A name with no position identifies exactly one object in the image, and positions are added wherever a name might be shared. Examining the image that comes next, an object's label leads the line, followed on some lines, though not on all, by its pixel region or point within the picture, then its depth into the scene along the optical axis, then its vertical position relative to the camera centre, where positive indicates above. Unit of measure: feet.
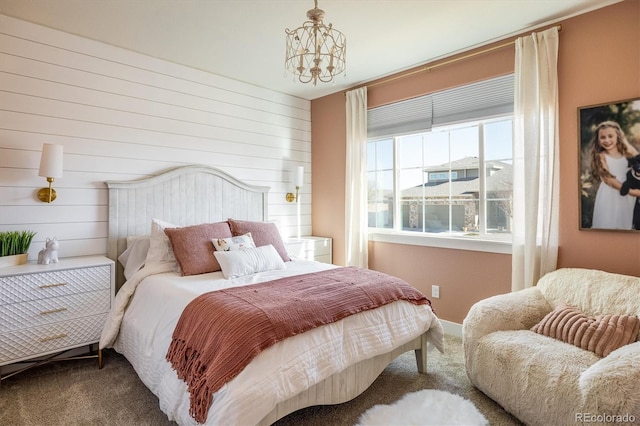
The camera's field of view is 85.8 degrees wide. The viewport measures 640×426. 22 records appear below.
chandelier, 5.93 +3.30
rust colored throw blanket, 4.92 -1.77
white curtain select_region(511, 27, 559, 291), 8.33 +1.28
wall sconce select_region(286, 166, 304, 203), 13.44 +1.33
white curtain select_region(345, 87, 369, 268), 12.41 +1.12
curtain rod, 9.24 +4.50
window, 9.83 +1.11
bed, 4.99 -2.28
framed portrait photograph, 7.38 +1.00
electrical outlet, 10.77 -2.53
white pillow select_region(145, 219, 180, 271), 8.73 -0.99
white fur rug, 6.08 -3.72
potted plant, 7.57 -0.80
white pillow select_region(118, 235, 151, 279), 8.96 -1.15
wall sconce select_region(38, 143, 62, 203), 8.04 +1.18
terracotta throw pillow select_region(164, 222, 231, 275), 8.41 -0.93
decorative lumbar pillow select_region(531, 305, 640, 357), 5.89 -2.15
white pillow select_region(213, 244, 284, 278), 8.25 -1.24
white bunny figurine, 7.92 -0.97
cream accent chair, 4.83 -2.44
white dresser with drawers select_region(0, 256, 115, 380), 7.04 -2.09
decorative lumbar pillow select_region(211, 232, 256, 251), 8.95 -0.85
